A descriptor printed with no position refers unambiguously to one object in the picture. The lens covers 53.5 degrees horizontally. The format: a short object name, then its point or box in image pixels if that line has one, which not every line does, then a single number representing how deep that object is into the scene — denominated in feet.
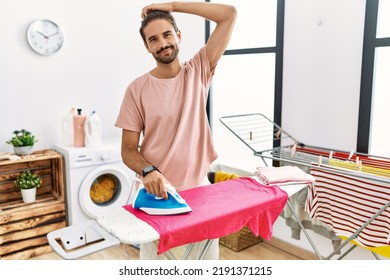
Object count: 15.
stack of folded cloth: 5.72
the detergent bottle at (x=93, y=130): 10.12
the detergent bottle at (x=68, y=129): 10.36
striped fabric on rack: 6.35
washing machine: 9.76
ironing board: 3.96
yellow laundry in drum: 10.48
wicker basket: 9.91
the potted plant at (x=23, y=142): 9.52
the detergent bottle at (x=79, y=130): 10.17
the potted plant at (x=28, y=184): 9.71
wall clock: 9.94
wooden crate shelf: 9.29
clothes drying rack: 6.08
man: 5.20
